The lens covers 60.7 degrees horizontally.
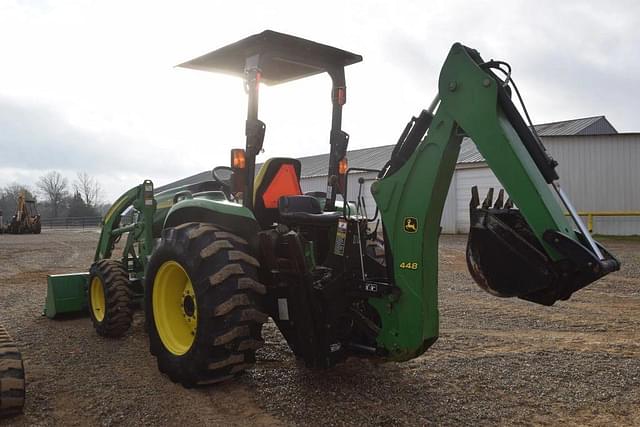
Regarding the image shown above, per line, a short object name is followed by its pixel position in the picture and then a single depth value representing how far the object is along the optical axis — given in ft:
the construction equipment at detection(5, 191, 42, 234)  105.09
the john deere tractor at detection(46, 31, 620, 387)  10.31
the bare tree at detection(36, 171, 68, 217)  226.79
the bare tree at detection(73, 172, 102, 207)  214.28
